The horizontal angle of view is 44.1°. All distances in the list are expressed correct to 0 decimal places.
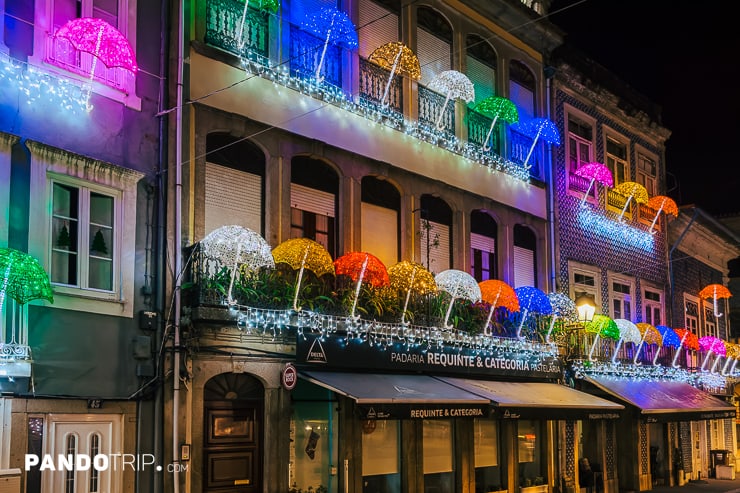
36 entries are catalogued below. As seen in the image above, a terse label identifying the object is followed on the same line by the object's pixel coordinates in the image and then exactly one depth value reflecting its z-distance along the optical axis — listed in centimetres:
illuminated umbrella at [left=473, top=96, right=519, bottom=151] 2050
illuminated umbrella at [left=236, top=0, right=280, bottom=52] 1519
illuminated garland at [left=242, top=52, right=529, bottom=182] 1571
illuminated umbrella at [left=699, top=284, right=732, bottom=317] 3100
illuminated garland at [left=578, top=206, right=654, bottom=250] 2462
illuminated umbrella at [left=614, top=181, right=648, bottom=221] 2584
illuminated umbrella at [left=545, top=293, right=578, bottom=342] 2075
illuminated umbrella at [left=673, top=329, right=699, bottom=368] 2767
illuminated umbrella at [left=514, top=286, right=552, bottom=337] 1970
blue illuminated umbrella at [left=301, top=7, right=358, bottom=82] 1630
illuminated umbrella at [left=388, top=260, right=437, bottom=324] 1650
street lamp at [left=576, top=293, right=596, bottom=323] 2141
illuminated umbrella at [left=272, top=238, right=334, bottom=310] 1455
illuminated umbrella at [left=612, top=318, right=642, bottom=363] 2397
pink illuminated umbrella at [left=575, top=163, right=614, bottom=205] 2408
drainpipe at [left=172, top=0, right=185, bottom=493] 1307
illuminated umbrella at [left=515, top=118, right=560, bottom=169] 2186
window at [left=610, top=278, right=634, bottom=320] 2581
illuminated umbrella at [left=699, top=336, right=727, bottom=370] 2984
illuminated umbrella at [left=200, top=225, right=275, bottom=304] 1340
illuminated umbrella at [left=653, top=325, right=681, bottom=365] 2665
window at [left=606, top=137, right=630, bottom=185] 2678
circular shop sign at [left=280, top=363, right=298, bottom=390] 1484
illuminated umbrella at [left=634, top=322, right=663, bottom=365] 2492
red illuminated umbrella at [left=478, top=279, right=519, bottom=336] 1880
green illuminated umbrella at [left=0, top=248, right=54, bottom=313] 1090
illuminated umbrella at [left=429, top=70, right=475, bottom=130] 1880
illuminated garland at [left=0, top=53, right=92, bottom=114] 1191
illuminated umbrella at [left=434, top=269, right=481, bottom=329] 1742
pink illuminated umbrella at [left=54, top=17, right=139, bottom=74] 1211
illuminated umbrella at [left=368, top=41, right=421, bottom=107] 1767
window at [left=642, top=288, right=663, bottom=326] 2769
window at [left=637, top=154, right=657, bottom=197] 2852
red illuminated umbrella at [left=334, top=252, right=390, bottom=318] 1549
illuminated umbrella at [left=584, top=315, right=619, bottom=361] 2247
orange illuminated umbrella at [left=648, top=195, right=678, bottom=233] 2777
